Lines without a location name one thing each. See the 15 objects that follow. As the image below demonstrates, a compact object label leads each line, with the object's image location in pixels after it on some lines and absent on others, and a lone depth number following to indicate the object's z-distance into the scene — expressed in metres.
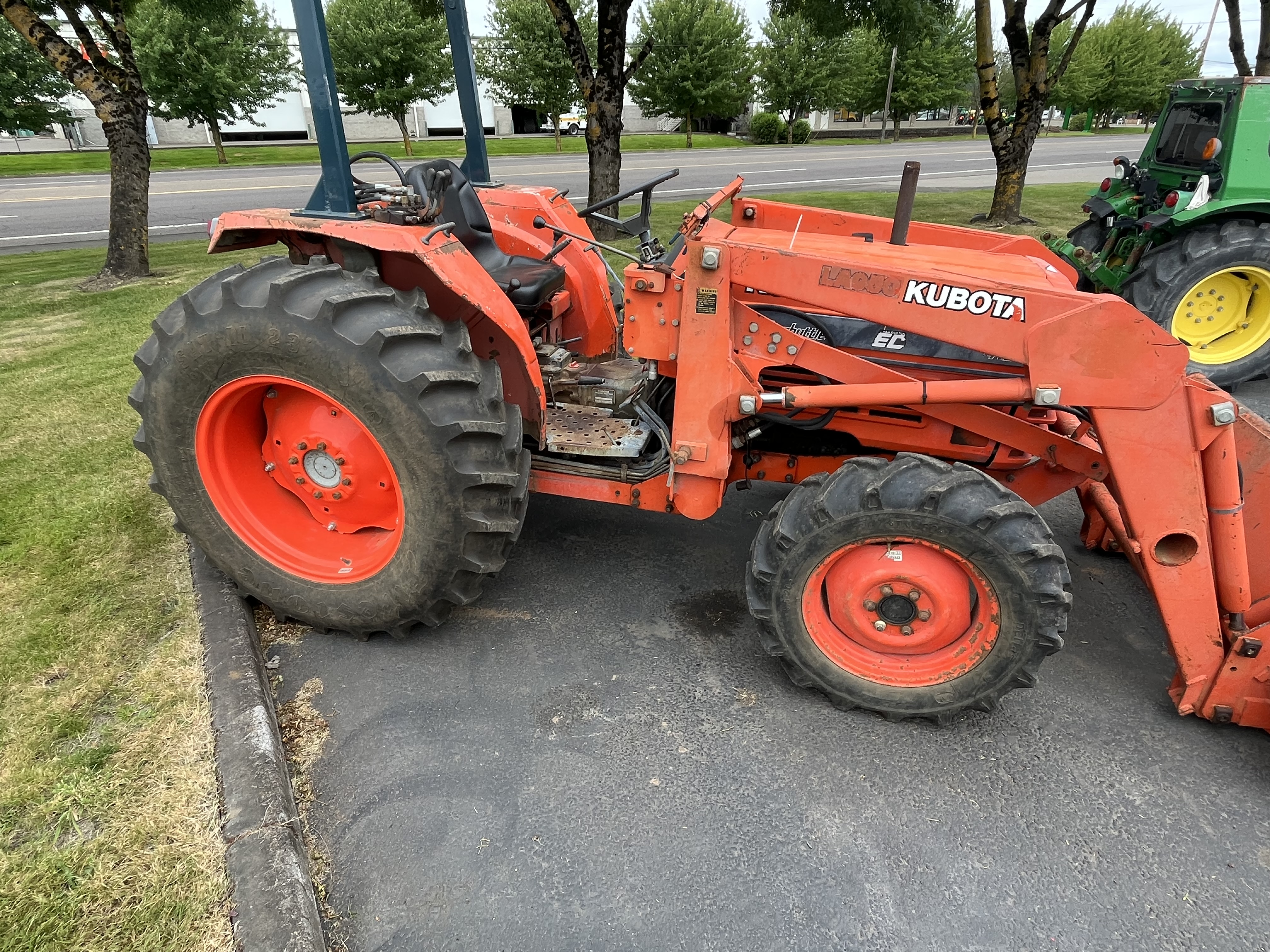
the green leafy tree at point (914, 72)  35.03
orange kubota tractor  2.14
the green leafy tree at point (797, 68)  33.19
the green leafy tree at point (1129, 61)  38.28
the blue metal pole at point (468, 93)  3.16
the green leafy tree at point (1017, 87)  9.80
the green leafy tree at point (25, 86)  19.47
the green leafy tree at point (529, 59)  26.20
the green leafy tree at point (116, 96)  6.93
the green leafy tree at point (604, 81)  8.39
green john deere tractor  4.96
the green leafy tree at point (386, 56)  24.34
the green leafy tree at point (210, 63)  22.28
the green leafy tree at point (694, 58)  28.00
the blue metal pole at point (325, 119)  2.34
